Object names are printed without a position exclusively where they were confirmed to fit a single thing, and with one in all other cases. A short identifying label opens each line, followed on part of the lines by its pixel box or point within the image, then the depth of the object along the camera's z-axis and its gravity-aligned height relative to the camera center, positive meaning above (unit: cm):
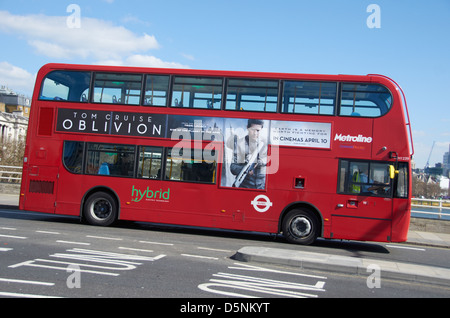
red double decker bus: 1125 +74
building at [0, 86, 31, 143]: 11252 +1514
